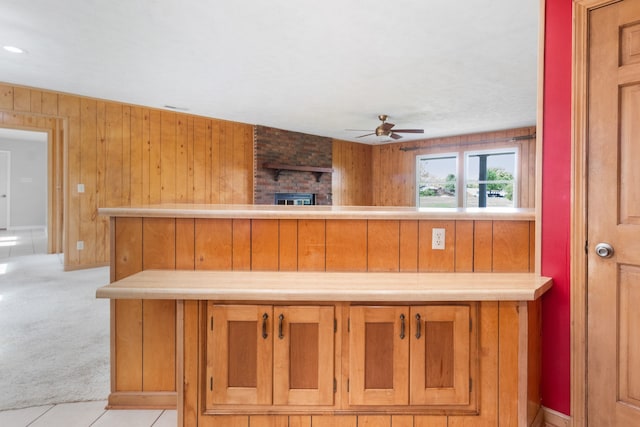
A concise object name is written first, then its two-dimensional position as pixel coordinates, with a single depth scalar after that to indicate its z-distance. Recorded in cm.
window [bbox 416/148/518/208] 720
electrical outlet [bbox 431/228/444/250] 178
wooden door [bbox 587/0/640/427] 144
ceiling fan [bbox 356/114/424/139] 565
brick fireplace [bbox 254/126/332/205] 684
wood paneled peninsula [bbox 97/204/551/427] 150
